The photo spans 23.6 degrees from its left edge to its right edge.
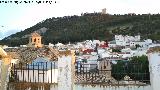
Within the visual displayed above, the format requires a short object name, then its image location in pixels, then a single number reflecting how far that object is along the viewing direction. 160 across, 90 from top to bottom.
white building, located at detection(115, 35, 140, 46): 115.94
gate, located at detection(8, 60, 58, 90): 11.98
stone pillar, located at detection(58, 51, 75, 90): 11.42
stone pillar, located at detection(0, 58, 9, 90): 12.27
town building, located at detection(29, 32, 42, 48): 52.15
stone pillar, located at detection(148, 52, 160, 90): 10.68
